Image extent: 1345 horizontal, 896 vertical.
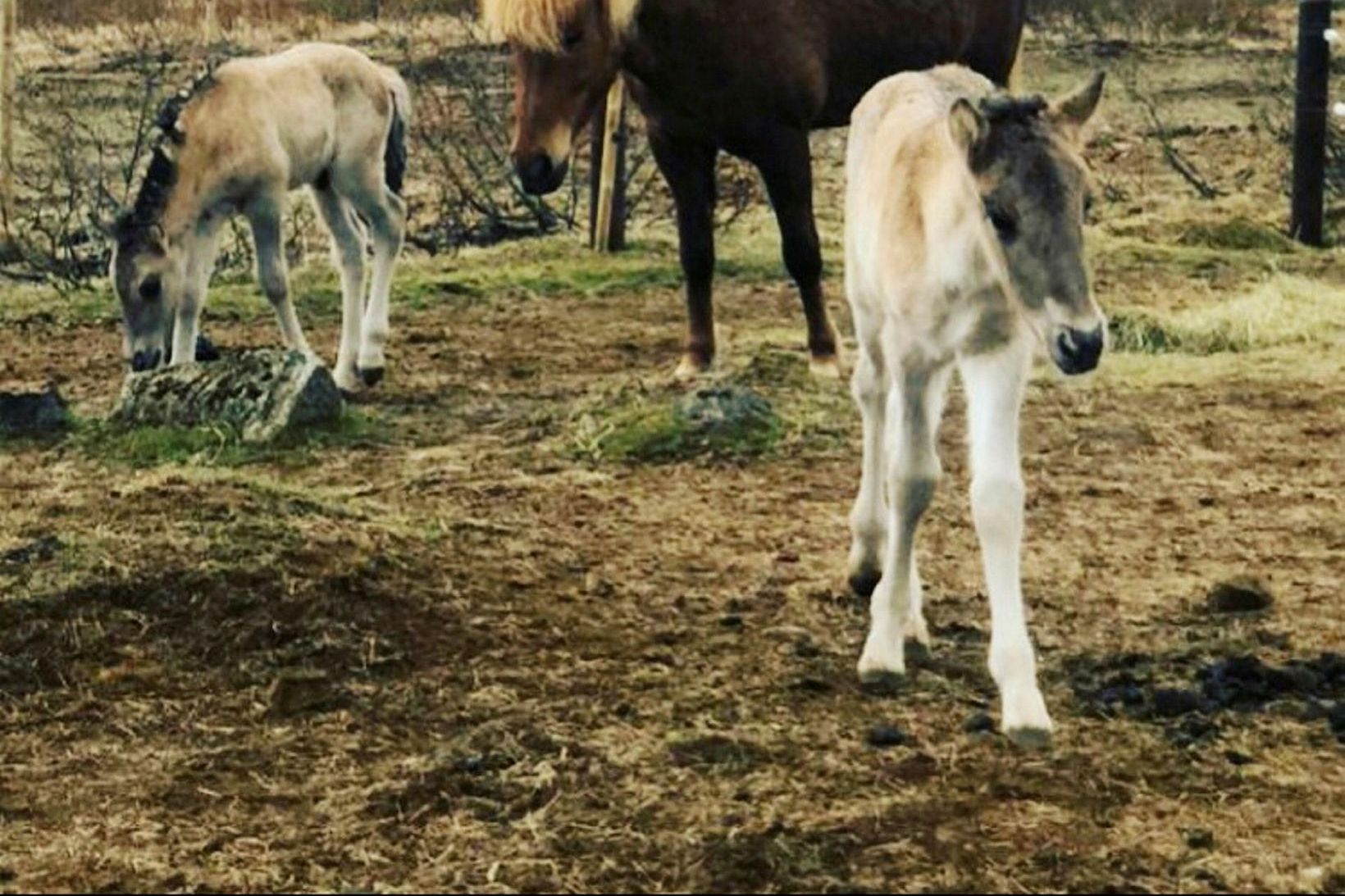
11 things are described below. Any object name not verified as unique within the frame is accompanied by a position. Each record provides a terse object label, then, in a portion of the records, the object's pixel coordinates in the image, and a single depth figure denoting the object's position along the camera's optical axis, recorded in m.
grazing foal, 7.59
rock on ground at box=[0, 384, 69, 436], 7.43
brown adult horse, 7.43
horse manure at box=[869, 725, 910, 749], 4.32
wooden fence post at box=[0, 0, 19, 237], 11.95
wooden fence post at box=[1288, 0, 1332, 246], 12.05
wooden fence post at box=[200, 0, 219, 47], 19.47
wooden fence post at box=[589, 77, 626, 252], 11.85
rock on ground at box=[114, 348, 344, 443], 7.32
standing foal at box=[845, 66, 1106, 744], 3.94
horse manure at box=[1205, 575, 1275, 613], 5.27
